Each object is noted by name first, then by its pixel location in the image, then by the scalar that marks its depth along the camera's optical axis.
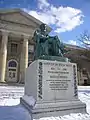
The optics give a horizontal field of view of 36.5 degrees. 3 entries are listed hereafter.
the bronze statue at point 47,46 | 4.75
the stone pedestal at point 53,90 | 3.72
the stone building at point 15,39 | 21.11
